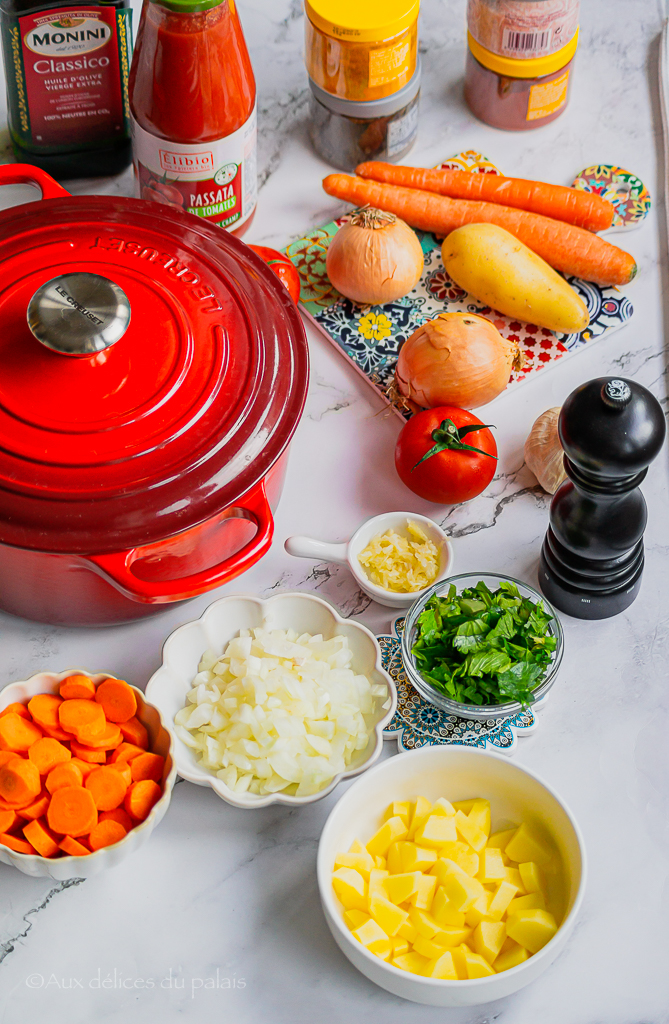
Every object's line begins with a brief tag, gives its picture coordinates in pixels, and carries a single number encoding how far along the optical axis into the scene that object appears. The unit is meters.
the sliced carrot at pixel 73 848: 0.93
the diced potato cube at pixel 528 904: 0.94
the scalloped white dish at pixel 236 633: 1.03
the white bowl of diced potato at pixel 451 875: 0.89
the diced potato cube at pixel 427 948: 0.90
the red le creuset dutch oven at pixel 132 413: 0.98
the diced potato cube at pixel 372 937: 0.90
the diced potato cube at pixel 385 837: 0.97
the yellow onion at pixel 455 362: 1.22
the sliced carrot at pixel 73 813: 0.94
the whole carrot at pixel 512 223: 1.40
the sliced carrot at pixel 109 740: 0.99
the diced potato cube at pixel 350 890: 0.92
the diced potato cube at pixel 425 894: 0.93
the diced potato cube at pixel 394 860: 0.95
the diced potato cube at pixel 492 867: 0.95
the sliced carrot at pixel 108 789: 0.96
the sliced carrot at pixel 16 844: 0.92
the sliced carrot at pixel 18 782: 0.94
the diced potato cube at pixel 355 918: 0.91
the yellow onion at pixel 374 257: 1.32
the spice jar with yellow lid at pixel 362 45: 1.33
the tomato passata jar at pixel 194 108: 1.17
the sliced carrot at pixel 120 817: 0.96
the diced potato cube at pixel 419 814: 0.98
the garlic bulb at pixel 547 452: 1.22
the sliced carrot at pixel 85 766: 0.98
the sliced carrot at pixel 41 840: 0.93
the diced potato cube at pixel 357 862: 0.95
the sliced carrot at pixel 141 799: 0.95
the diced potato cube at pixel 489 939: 0.91
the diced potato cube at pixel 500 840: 0.98
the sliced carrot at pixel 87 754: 0.99
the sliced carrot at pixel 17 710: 1.00
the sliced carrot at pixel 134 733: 1.01
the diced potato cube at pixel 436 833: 0.96
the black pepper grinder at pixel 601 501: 0.92
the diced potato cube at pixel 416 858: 0.94
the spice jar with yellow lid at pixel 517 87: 1.47
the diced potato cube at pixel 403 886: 0.93
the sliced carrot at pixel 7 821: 0.93
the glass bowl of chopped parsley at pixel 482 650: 1.03
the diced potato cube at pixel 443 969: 0.89
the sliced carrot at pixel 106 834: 0.94
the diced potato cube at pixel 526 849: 0.97
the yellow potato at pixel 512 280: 1.35
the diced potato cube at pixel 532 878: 0.95
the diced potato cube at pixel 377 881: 0.94
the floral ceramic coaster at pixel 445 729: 1.08
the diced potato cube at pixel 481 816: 0.98
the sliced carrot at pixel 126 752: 0.99
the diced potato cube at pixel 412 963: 0.90
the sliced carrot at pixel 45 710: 1.00
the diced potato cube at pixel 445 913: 0.92
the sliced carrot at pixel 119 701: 1.01
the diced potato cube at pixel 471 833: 0.97
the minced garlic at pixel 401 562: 1.15
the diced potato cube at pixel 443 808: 0.98
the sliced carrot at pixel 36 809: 0.94
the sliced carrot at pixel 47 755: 0.98
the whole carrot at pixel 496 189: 1.46
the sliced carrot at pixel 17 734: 0.98
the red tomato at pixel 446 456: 1.18
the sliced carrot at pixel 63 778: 0.96
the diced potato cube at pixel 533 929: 0.90
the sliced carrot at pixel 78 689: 1.01
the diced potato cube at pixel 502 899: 0.93
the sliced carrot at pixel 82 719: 0.99
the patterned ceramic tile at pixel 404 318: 1.36
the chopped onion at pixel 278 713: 1.00
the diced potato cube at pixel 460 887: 0.92
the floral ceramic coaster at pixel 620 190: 1.50
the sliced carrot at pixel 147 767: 0.98
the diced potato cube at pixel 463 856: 0.95
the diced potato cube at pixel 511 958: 0.90
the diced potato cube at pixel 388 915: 0.92
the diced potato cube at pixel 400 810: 0.99
